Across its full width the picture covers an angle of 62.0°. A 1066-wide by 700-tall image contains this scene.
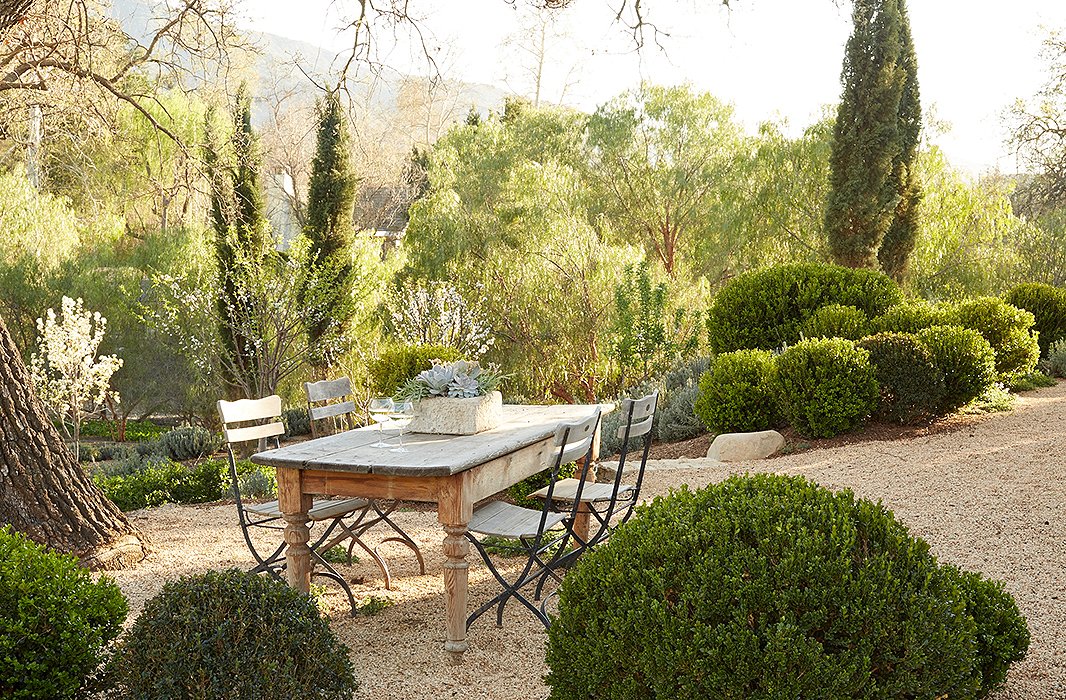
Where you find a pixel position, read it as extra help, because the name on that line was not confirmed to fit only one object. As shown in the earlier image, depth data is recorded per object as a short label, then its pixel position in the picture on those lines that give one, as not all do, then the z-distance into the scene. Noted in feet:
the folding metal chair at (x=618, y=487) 13.60
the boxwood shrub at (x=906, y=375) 23.81
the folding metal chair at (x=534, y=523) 12.25
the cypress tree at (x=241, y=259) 38.47
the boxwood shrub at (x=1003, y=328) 27.73
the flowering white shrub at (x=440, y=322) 38.17
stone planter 13.84
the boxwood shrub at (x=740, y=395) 26.40
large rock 24.76
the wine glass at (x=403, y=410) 13.29
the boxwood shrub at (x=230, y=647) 8.05
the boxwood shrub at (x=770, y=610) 7.27
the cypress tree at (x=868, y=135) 40.75
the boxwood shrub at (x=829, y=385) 24.30
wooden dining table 11.35
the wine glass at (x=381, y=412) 13.26
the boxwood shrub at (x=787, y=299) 30.66
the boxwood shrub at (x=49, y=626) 8.82
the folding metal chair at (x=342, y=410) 14.58
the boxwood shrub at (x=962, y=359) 23.90
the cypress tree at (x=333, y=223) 43.14
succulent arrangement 13.75
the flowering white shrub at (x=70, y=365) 31.17
